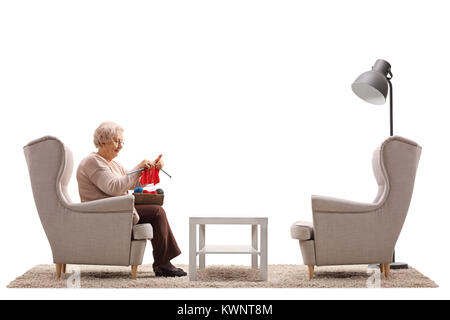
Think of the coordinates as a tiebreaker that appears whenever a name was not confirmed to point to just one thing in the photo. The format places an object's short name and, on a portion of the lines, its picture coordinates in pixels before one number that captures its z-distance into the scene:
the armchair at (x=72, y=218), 5.26
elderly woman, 5.46
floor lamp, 5.98
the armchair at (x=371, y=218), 5.31
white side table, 5.30
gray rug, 5.04
